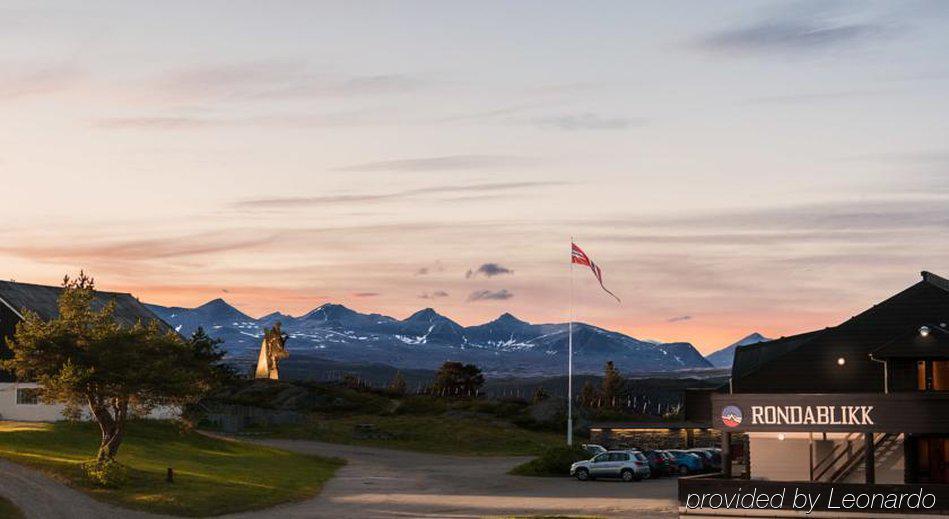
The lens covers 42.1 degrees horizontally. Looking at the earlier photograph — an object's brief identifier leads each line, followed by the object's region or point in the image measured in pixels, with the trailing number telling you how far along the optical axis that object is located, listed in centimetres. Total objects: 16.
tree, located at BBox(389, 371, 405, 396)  14625
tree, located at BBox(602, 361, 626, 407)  16275
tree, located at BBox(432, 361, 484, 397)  16300
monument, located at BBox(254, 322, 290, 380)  14250
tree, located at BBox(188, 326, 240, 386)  6108
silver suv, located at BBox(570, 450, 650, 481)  6512
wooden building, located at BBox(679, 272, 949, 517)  4650
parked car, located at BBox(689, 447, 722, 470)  7230
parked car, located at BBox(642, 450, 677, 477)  6688
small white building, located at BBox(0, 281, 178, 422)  7856
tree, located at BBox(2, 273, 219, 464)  5534
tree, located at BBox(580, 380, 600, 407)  15168
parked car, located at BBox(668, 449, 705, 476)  6938
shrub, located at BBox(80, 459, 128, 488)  5250
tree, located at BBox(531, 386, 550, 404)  13112
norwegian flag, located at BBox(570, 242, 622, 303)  7144
